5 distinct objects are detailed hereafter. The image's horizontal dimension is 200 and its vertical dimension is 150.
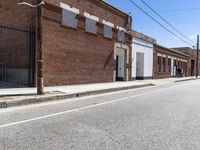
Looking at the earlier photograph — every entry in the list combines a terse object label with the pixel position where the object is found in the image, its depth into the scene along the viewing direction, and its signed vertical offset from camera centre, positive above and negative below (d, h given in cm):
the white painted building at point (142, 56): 1710 +174
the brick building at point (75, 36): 982 +251
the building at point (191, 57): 3154 +312
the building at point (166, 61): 2104 +151
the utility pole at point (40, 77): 744 -25
